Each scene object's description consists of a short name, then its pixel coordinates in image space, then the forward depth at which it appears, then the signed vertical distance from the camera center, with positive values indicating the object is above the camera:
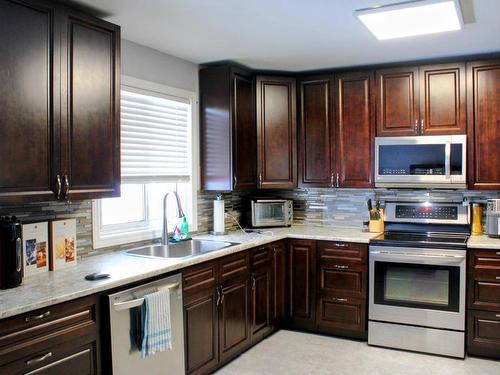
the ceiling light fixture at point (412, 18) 2.55 +0.95
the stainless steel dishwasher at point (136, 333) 2.34 -0.79
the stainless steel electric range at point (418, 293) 3.47 -0.85
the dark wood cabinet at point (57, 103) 2.14 +0.40
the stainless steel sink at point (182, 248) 3.32 -0.48
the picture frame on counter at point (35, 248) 2.42 -0.34
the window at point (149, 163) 3.22 +0.15
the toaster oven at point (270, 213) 4.29 -0.28
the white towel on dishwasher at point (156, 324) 2.48 -0.76
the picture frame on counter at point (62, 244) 2.58 -0.34
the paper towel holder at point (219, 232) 3.93 -0.41
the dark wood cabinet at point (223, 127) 3.86 +0.46
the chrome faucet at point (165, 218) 3.35 -0.25
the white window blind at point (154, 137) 3.27 +0.34
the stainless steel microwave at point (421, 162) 3.74 +0.16
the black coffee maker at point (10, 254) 2.16 -0.33
